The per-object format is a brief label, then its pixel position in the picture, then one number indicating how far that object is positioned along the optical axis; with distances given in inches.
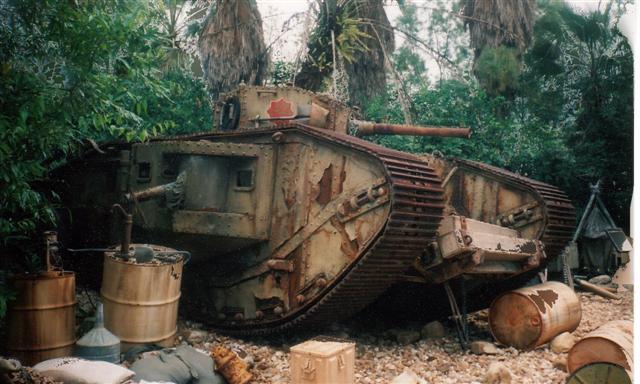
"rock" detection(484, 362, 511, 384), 210.8
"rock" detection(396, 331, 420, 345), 277.0
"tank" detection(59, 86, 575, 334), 237.8
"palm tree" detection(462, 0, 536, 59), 575.5
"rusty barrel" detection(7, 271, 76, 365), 215.2
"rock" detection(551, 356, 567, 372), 233.4
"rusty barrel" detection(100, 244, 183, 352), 232.4
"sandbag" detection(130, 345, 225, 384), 192.5
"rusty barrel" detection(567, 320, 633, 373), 191.0
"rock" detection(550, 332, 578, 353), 256.8
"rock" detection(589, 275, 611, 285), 416.5
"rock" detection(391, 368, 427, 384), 187.5
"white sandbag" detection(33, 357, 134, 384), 173.9
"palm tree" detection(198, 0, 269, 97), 496.1
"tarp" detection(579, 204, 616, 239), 403.5
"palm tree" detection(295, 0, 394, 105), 485.4
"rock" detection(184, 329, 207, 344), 263.3
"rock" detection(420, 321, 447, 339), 285.7
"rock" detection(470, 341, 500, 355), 255.0
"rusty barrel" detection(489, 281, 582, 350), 258.2
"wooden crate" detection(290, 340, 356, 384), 183.8
